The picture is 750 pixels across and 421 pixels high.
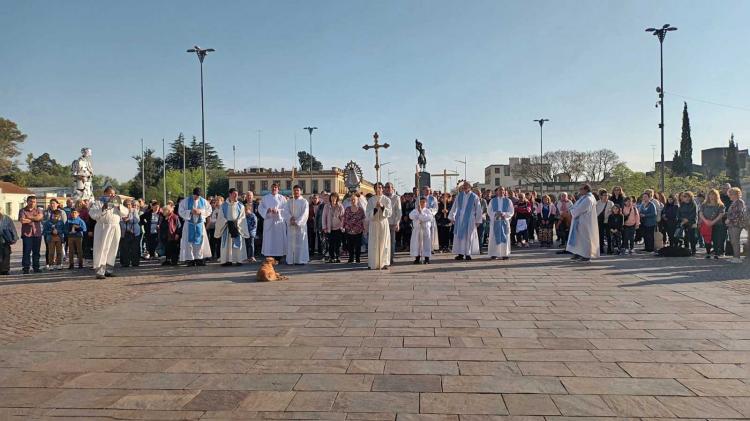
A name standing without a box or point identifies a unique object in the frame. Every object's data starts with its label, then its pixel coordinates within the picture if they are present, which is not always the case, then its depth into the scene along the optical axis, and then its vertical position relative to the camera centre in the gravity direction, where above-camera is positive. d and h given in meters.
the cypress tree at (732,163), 75.06 +7.42
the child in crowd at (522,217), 16.91 -0.04
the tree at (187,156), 114.88 +13.92
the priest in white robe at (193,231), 13.01 -0.29
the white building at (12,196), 68.00 +3.39
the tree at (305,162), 119.81 +12.96
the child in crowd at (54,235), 12.78 -0.35
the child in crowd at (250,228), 14.00 -0.25
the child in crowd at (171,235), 13.35 -0.40
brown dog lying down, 9.80 -1.05
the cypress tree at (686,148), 76.38 +9.78
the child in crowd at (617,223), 14.25 -0.22
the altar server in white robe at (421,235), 12.59 -0.44
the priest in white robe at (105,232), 10.80 -0.26
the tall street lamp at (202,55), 27.80 +8.75
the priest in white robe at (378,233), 11.58 -0.35
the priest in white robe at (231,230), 13.08 -0.29
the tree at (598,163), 74.00 +7.39
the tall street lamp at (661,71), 26.20 +7.54
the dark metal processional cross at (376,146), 19.22 +2.64
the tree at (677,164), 77.19 +7.54
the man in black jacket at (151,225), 14.59 -0.15
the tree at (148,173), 90.06 +8.96
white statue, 22.62 +2.04
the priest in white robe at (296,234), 13.11 -0.40
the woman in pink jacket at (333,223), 13.22 -0.13
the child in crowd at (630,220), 14.45 -0.15
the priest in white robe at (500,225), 13.27 -0.23
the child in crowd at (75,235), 12.74 -0.35
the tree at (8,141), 76.50 +11.94
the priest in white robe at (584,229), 12.70 -0.34
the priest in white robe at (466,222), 13.24 -0.14
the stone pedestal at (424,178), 20.23 +1.53
